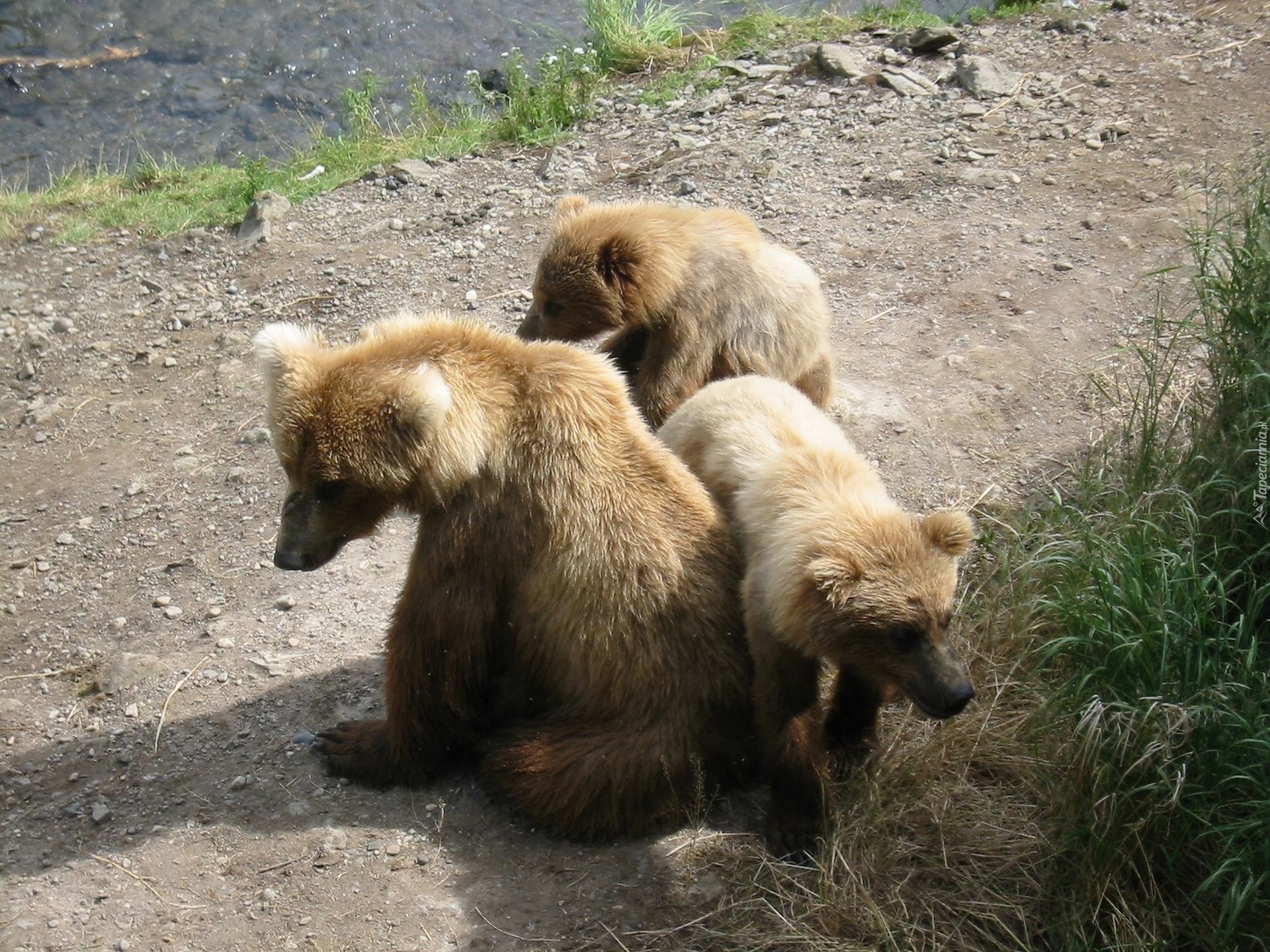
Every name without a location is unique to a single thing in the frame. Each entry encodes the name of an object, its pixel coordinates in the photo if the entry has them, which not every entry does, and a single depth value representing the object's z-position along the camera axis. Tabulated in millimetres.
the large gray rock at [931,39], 10750
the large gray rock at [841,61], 10594
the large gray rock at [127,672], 5477
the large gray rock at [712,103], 10531
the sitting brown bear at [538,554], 4340
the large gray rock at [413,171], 9891
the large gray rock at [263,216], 9328
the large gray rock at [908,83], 10242
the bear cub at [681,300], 6277
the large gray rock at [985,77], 10117
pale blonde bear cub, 3947
